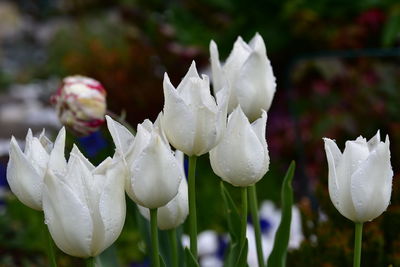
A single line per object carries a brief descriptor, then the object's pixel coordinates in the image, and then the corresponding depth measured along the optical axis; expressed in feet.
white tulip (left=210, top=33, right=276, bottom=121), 5.09
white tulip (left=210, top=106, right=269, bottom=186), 4.76
